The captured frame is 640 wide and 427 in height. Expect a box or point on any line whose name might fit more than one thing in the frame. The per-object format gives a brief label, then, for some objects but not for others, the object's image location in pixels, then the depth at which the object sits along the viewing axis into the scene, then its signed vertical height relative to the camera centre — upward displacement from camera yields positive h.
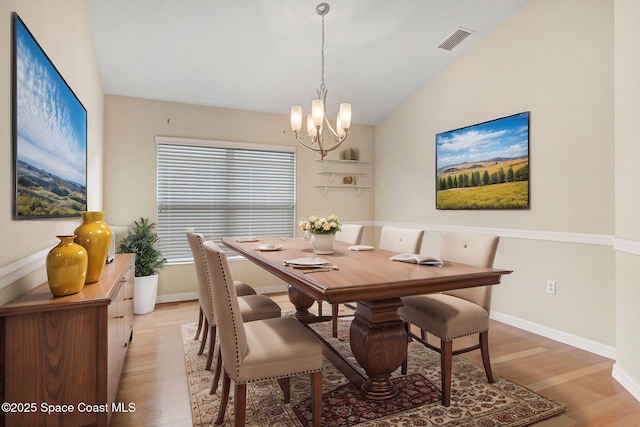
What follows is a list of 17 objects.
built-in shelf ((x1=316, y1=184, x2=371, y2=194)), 5.16 +0.38
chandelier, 2.65 +0.75
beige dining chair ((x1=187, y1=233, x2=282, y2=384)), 2.30 -0.63
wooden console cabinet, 1.43 -0.64
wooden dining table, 1.57 -0.36
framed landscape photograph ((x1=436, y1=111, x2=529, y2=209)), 3.38 +0.51
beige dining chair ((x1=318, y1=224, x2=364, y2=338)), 3.47 -0.25
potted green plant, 3.80 -0.59
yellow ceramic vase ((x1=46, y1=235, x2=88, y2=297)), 1.58 -0.26
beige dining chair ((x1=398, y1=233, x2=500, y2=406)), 2.00 -0.61
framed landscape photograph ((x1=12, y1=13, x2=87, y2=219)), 1.62 +0.42
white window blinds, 4.34 +0.27
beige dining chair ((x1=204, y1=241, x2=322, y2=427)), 1.56 -0.64
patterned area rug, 1.85 -1.10
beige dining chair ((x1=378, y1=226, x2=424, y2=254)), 2.97 -0.25
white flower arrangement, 2.55 -0.10
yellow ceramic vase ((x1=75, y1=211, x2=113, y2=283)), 1.88 -0.16
